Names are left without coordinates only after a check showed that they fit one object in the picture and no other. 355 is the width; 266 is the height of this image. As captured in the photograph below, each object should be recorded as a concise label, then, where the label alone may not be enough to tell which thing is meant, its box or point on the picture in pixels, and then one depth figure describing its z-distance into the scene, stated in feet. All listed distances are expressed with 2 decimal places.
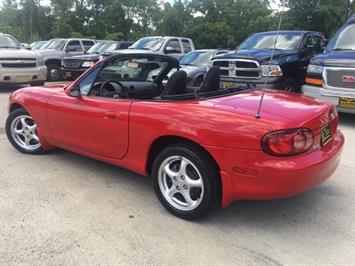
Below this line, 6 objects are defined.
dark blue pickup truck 29.35
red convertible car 10.44
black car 48.73
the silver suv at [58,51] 54.13
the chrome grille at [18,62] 38.83
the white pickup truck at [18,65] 38.96
